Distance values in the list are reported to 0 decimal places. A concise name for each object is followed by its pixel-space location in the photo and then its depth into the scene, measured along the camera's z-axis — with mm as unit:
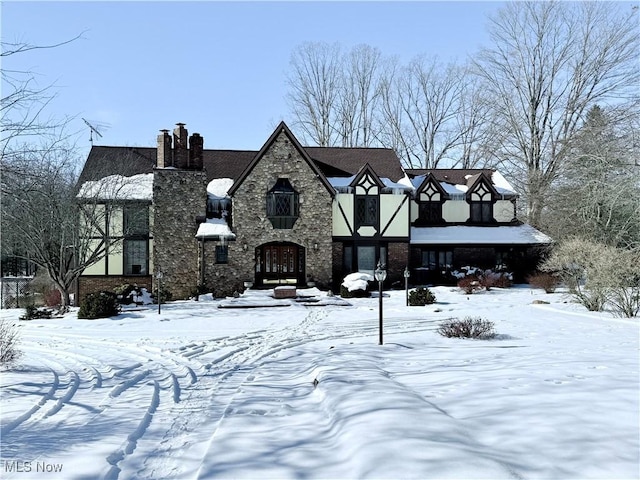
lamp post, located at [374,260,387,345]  12165
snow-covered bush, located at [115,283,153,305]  22745
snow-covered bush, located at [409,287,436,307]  20547
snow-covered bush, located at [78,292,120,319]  18297
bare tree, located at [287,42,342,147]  45000
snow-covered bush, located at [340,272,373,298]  24250
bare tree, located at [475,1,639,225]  33750
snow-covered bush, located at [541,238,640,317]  15195
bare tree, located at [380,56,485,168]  43500
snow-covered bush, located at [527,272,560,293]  23750
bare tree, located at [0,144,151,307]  21062
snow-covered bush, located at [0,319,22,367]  9606
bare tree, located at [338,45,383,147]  45625
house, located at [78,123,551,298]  26469
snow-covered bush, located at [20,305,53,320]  19594
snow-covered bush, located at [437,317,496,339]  12305
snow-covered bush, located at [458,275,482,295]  24288
